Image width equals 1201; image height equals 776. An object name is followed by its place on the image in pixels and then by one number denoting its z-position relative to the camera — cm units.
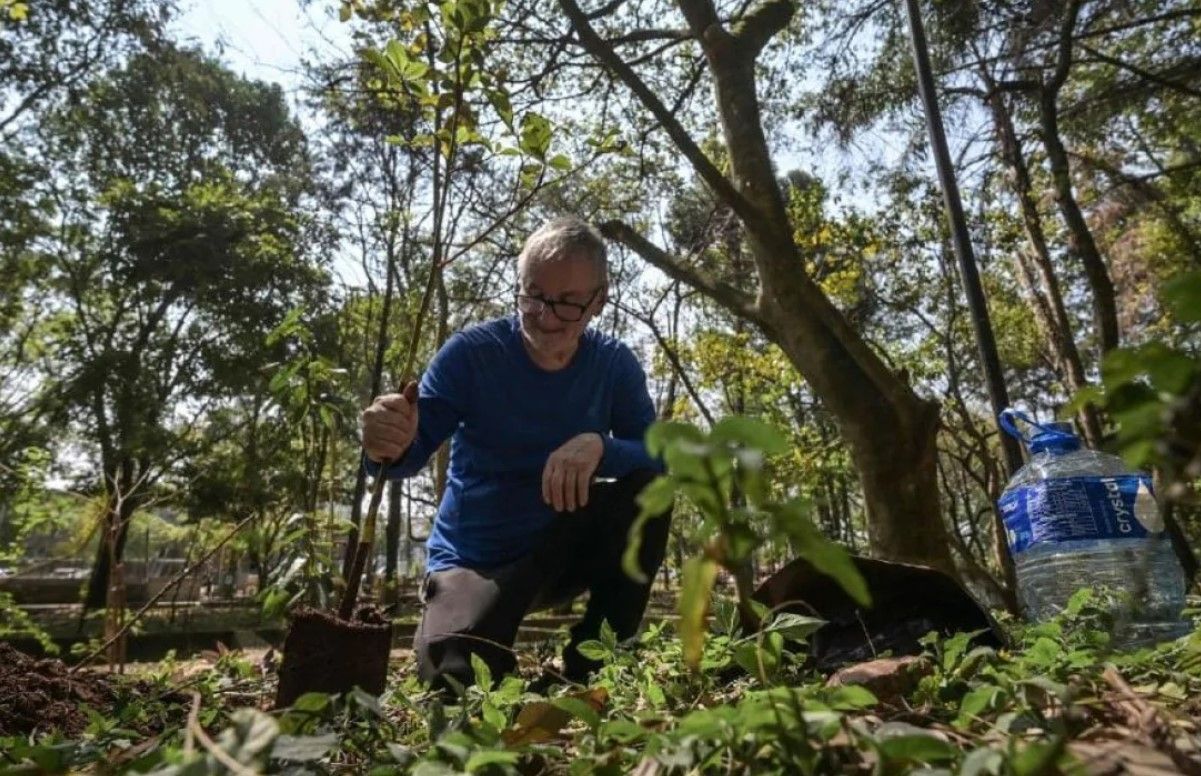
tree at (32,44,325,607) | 1648
